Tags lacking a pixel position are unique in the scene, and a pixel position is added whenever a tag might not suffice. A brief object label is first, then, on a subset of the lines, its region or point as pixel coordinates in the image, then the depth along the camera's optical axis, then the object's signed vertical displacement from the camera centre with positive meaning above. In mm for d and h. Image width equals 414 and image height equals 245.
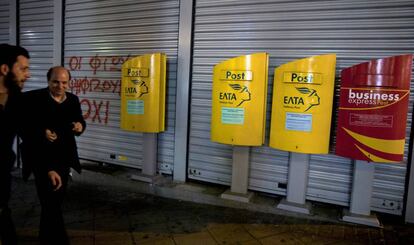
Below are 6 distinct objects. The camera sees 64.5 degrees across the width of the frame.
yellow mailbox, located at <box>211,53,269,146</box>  4453 -11
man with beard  2234 -219
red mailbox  3773 -31
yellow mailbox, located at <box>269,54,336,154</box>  4102 -17
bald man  3207 -615
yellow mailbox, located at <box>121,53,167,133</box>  5242 +3
